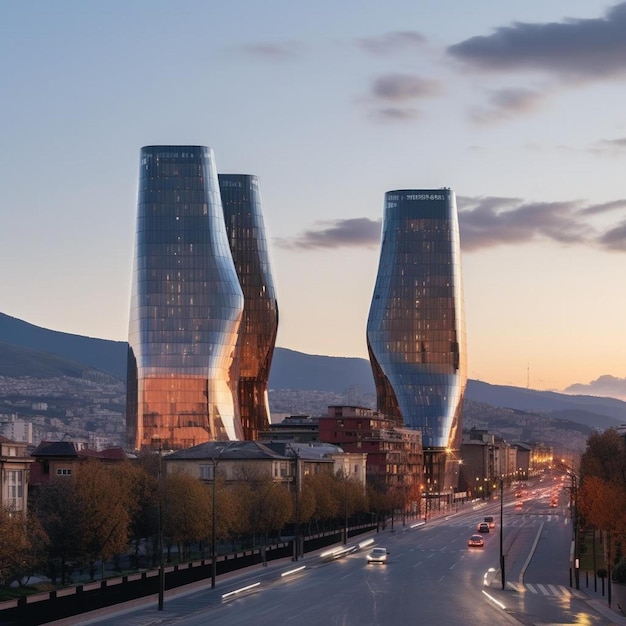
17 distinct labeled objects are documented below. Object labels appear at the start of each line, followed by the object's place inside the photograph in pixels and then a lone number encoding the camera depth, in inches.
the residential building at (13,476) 4461.1
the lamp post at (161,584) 3319.4
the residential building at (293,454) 7406.5
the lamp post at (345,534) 6338.6
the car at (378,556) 5064.0
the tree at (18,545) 3063.5
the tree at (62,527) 3971.5
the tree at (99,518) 4023.1
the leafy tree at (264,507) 5629.9
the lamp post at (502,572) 4111.7
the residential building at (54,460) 6358.3
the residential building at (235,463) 6943.9
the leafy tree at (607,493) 4412.6
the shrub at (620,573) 3659.0
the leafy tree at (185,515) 4862.2
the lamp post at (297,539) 5187.0
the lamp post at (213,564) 3969.0
